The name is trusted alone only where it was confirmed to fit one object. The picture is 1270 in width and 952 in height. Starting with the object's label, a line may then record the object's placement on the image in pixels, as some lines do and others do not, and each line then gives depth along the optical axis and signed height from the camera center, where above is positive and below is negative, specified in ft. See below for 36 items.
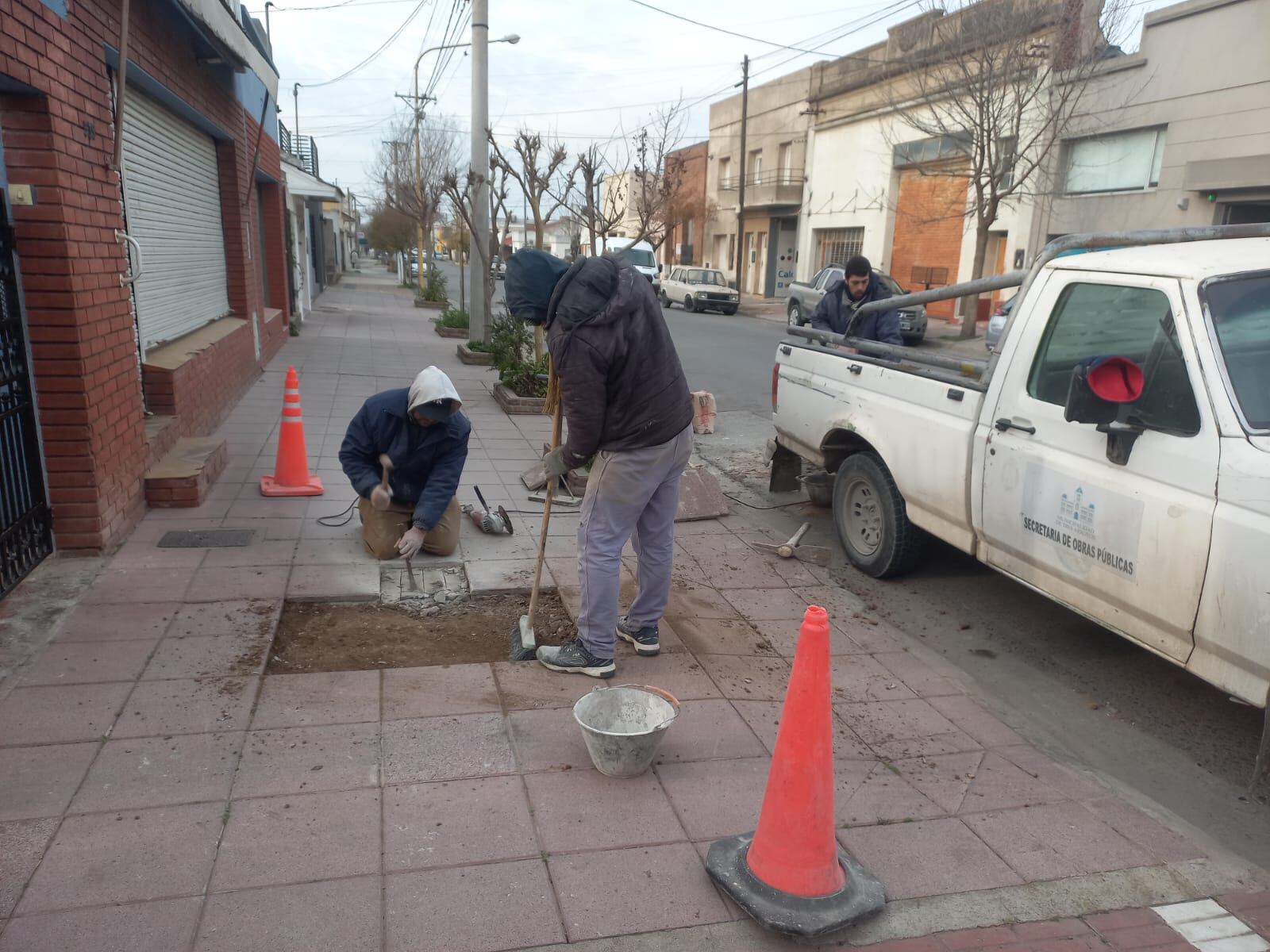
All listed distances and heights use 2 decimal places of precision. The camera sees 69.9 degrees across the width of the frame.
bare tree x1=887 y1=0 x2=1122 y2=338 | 64.90 +13.15
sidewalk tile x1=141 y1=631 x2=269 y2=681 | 12.49 -5.75
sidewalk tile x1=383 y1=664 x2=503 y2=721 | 11.91 -5.86
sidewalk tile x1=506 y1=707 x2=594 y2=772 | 10.88 -5.93
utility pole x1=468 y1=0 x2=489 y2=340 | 45.85 +6.61
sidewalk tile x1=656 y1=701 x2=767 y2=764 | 11.34 -6.02
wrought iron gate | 14.42 -3.47
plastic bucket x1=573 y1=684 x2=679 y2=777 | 10.34 -5.41
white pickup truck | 10.48 -2.39
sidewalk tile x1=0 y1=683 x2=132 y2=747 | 10.78 -5.73
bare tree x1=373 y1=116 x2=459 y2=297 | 105.81 +12.01
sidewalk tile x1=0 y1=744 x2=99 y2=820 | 9.46 -5.77
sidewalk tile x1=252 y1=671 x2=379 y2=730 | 11.53 -5.84
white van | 100.69 -0.63
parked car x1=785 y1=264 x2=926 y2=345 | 67.56 -3.57
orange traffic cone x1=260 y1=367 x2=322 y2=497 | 21.29 -5.03
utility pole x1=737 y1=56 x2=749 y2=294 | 113.80 +7.04
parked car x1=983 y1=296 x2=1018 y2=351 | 48.83 -3.43
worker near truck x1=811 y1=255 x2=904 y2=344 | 21.99 -1.20
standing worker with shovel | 11.65 -2.00
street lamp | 64.54 +14.85
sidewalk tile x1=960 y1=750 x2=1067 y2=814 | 10.59 -6.11
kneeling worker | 15.80 -3.81
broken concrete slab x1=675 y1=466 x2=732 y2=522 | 21.56 -5.65
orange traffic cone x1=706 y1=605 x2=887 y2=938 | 8.53 -5.18
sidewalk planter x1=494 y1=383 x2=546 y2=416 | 33.58 -5.58
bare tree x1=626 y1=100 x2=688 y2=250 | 42.19 +3.29
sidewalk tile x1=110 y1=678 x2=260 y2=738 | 11.12 -5.78
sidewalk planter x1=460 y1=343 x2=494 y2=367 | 47.03 -5.49
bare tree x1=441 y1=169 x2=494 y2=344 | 45.62 +1.50
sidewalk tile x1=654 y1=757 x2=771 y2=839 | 9.92 -6.02
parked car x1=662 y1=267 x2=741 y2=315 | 97.76 -3.67
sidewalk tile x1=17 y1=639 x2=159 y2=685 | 12.10 -5.69
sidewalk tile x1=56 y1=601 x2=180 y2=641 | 13.39 -5.67
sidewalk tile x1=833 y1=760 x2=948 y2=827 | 10.23 -6.08
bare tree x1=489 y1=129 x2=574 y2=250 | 43.42 +3.83
